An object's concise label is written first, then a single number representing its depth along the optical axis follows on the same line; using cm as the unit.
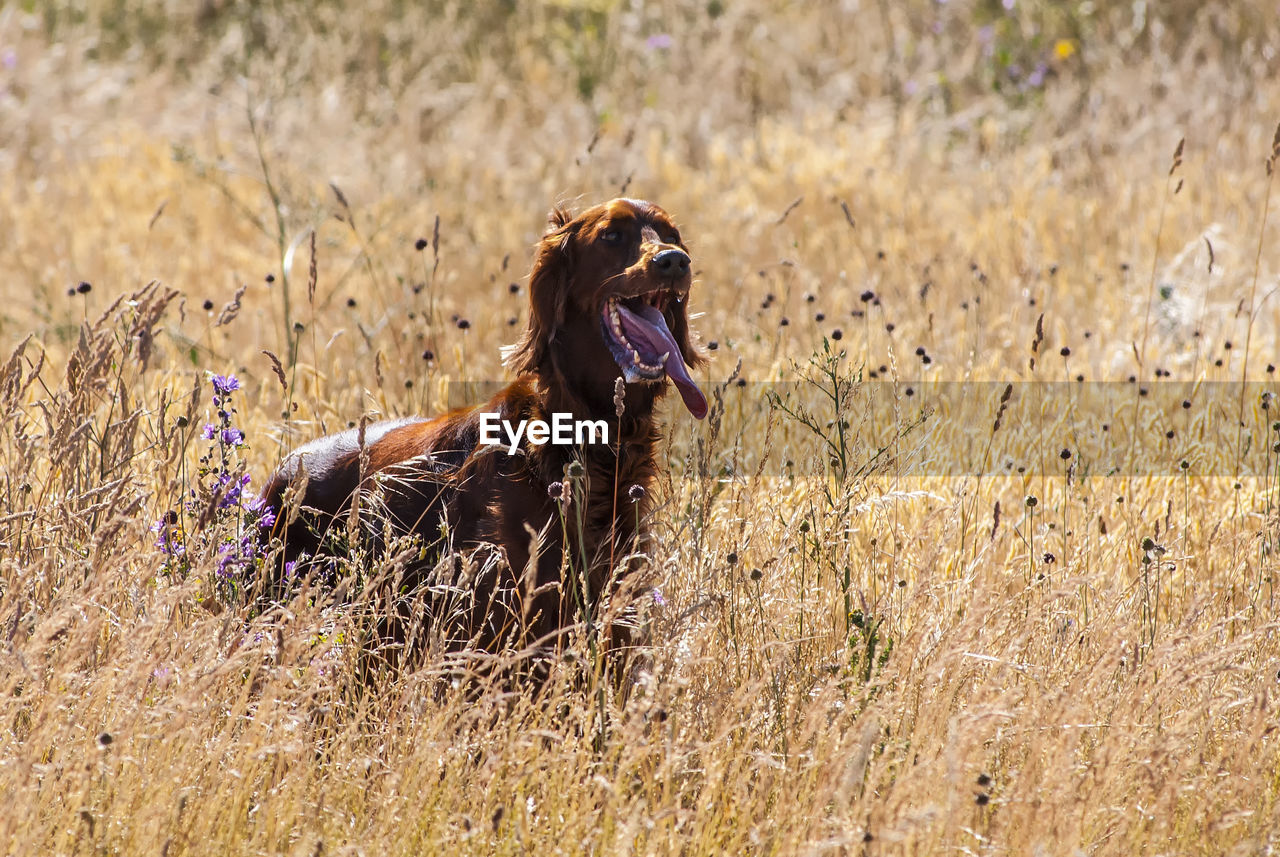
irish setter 607
